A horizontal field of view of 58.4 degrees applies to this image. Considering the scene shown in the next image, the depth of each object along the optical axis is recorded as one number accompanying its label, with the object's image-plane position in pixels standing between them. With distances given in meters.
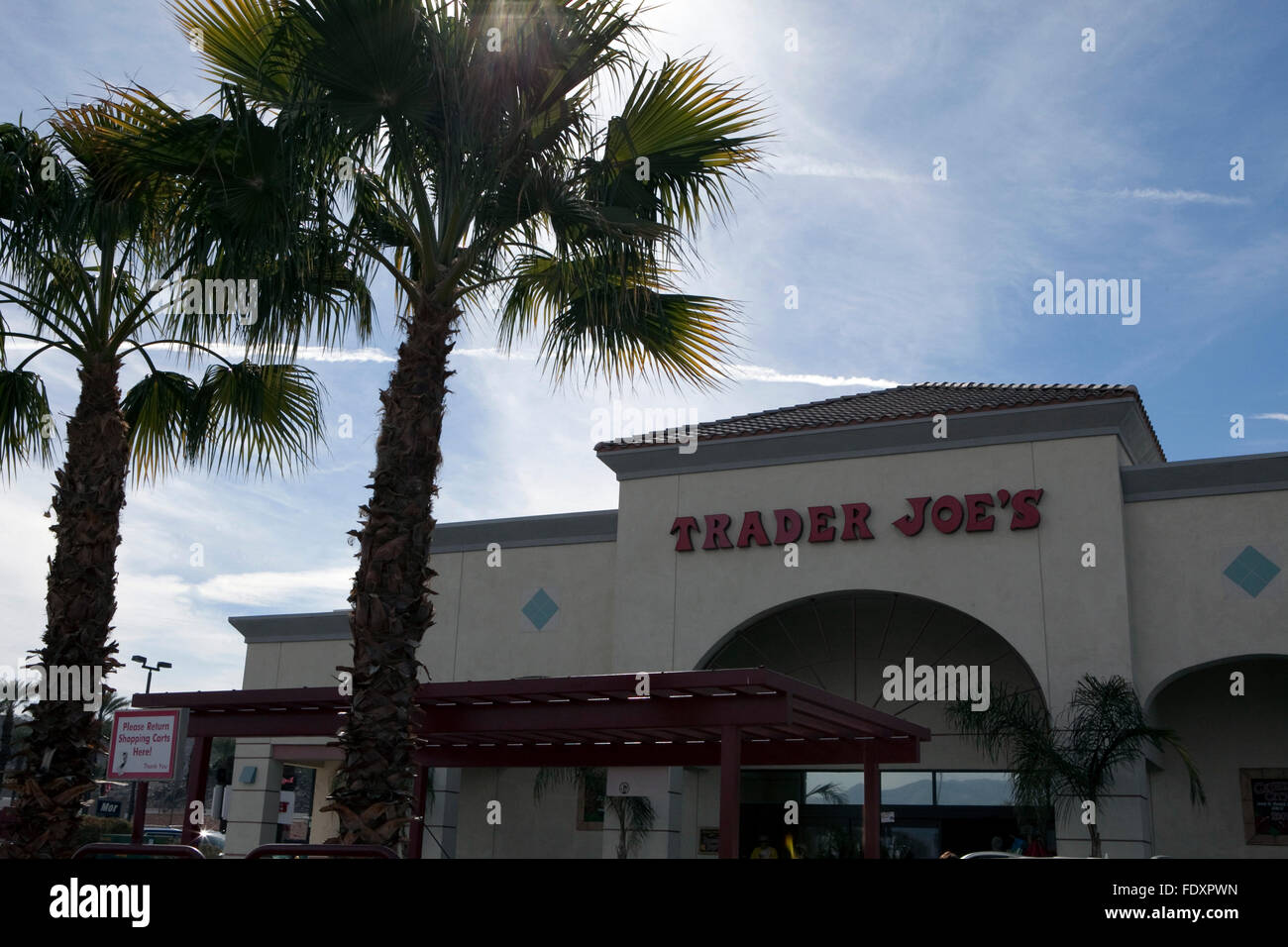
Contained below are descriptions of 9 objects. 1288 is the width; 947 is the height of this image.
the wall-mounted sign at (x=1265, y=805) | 17.59
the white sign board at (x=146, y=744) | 10.37
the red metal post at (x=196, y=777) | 12.33
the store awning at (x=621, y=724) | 11.21
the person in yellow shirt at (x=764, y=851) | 19.97
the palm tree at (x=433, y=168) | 9.20
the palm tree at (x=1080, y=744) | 15.47
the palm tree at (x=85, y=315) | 10.47
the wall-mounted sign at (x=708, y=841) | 21.33
